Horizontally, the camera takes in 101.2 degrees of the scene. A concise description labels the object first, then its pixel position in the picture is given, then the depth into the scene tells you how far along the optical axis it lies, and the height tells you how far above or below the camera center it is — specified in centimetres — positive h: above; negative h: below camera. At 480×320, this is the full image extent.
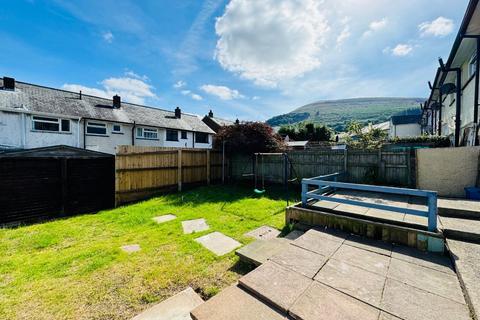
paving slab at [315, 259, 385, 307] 199 -143
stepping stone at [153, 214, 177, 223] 579 -195
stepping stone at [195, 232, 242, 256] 375 -183
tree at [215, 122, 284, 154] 1036 +83
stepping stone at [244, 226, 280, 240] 425 -178
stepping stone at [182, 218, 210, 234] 483 -187
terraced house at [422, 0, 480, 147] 599 +291
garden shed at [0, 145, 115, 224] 618 -102
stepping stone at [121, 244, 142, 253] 388 -190
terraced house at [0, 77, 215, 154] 1231 +250
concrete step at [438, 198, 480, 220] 361 -107
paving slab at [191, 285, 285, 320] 181 -151
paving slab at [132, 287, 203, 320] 217 -179
